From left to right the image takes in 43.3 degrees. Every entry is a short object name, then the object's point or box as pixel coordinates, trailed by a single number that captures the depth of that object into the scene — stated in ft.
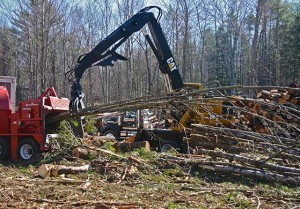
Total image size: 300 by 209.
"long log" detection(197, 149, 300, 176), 25.35
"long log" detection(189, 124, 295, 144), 26.94
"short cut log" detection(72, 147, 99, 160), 31.53
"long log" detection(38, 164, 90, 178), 25.94
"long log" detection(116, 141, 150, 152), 35.22
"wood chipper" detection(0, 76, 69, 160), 34.14
